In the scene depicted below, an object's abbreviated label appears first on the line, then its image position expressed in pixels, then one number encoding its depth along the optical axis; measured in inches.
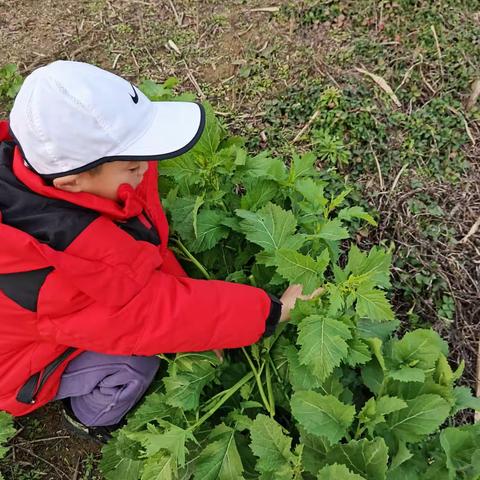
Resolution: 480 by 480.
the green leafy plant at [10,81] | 131.8
